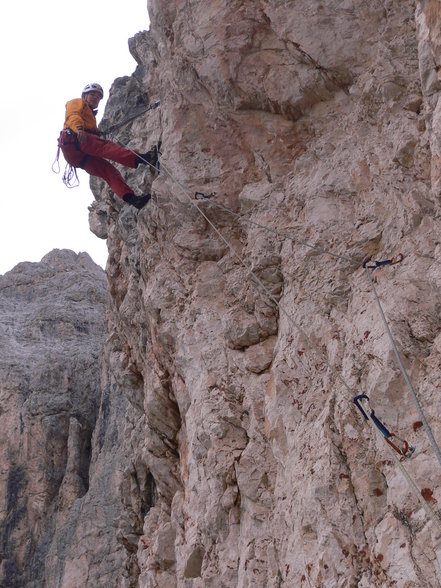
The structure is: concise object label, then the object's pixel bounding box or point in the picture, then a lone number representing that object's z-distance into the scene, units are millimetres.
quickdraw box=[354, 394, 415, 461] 4957
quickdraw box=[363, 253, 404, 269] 6006
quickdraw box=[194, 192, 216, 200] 8352
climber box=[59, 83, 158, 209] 9094
